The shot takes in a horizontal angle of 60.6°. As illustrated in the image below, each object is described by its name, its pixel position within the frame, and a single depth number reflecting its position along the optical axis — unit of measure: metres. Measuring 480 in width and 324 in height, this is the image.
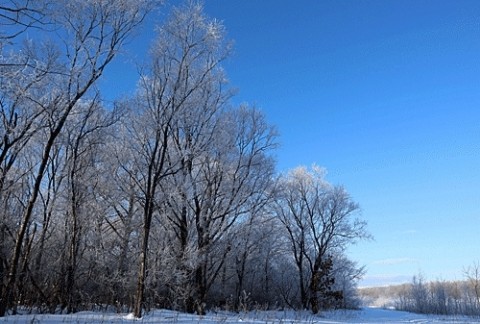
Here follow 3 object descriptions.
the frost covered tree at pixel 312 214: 34.44
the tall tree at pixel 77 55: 12.11
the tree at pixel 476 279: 40.79
